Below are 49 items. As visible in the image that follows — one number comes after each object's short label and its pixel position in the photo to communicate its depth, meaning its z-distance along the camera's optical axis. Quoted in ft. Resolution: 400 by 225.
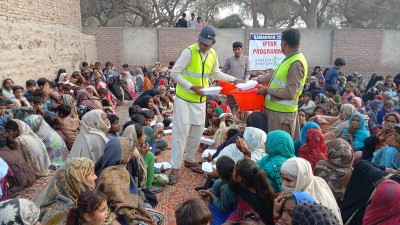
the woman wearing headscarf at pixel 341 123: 16.56
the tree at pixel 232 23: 74.64
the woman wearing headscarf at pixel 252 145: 12.60
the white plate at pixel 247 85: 13.83
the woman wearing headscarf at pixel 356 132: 15.37
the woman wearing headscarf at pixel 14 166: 13.85
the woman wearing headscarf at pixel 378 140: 13.62
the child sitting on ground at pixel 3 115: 16.68
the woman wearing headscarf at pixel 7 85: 21.69
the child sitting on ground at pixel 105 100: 24.11
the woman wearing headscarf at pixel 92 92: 25.26
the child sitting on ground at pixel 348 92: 24.94
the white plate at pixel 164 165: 15.88
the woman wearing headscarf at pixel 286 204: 7.54
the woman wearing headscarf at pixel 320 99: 23.20
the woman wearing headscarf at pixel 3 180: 11.91
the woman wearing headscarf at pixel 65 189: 9.24
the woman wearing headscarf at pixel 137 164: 12.69
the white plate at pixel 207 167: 13.89
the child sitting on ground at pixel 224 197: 10.66
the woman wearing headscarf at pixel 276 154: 10.56
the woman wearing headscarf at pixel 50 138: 16.80
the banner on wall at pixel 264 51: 43.14
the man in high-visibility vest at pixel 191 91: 14.20
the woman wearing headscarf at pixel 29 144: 15.44
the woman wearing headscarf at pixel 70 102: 20.86
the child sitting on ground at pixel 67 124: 18.74
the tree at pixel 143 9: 63.36
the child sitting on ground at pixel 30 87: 23.64
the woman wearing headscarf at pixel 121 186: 10.17
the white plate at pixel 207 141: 18.06
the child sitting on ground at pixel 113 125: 15.19
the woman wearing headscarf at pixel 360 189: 9.06
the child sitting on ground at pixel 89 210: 8.21
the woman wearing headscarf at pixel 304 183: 8.50
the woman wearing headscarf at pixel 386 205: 7.33
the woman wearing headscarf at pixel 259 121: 13.89
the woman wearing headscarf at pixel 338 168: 10.51
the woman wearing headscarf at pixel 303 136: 14.01
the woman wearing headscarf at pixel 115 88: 34.73
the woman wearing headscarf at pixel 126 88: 36.85
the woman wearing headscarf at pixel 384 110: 19.88
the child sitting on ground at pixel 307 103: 22.39
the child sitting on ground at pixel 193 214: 7.67
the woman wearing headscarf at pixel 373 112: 19.83
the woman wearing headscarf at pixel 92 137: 13.21
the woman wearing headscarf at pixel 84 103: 22.39
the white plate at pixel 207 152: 16.26
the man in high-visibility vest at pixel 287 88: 12.48
